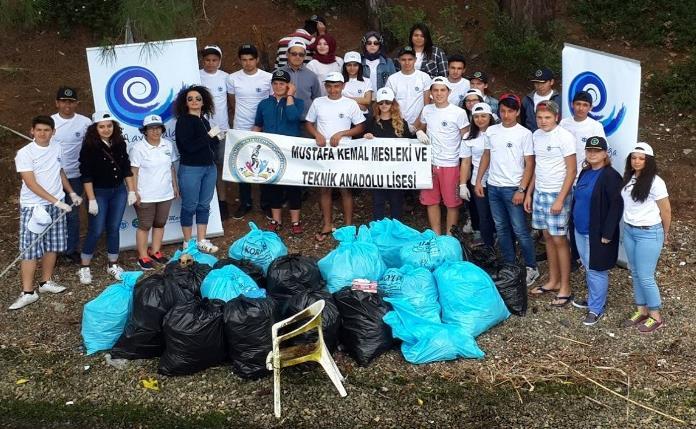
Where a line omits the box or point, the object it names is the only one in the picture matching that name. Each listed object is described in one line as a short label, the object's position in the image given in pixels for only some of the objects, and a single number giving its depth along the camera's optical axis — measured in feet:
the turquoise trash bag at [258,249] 22.15
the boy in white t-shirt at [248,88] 26.63
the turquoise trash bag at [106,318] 19.80
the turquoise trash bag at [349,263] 20.81
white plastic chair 17.31
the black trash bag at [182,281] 19.54
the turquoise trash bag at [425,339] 19.06
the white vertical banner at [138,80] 25.32
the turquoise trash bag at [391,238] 22.34
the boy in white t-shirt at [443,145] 23.93
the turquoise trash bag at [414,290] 19.75
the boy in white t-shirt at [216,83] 26.53
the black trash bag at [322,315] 18.72
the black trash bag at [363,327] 19.19
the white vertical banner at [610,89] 22.30
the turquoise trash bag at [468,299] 19.90
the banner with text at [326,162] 25.17
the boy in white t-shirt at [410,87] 25.77
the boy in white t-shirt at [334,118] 25.36
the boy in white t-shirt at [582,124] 21.33
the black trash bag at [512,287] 21.03
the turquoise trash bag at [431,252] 21.11
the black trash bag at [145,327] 19.22
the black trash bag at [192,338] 18.42
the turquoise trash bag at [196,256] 21.72
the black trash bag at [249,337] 18.45
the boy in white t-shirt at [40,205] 22.31
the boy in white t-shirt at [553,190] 20.98
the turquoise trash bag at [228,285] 19.66
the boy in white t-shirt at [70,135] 24.12
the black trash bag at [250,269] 21.33
